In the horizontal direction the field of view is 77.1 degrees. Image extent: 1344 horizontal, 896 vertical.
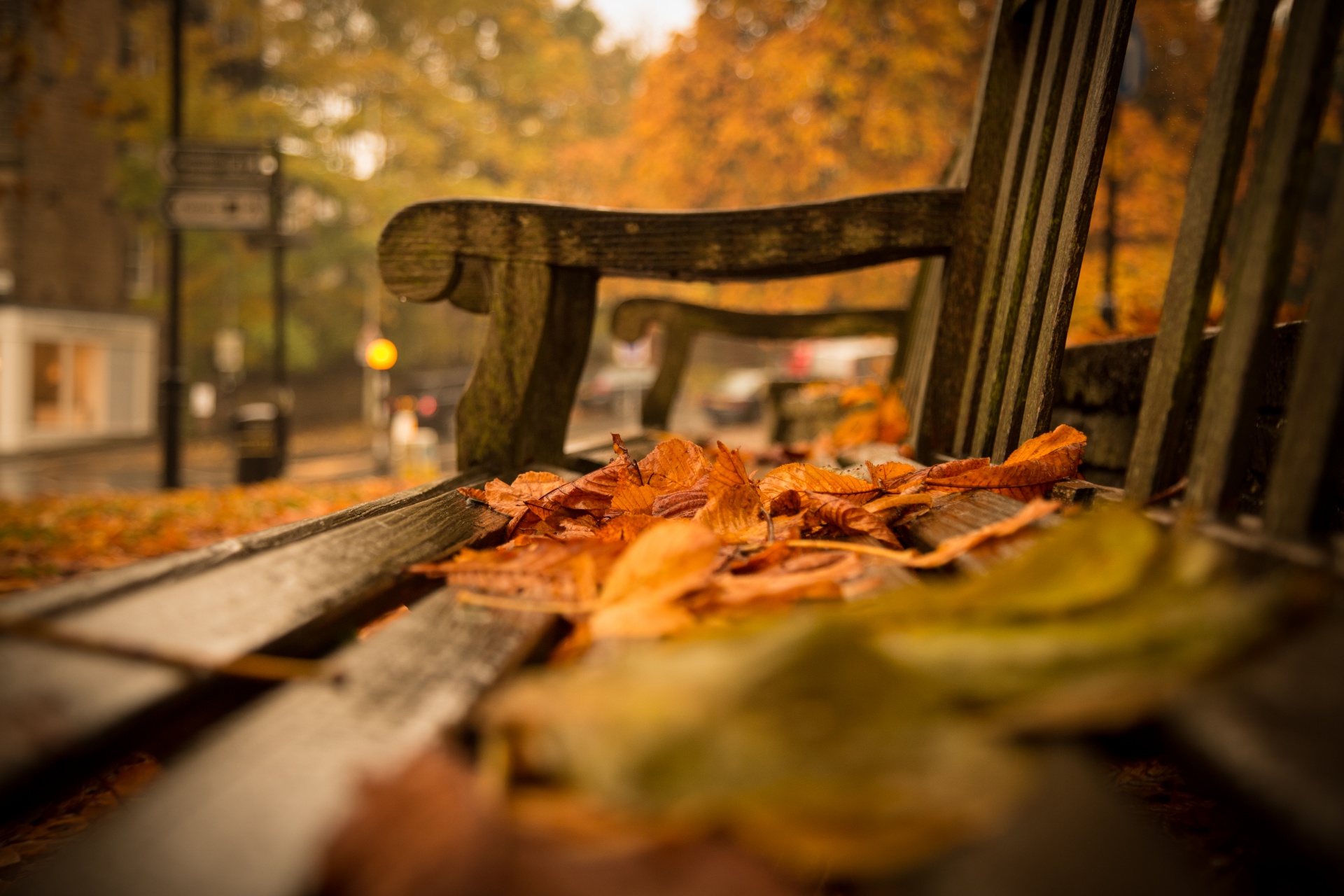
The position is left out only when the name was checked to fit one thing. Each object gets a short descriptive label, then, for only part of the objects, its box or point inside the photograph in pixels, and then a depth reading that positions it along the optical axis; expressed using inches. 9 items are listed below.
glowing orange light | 499.1
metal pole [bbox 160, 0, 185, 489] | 345.1
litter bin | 397.4
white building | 704.4
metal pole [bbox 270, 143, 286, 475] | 410.6
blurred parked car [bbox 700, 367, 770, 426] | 856.9
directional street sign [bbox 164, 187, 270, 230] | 293.3
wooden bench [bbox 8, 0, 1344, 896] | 17.3
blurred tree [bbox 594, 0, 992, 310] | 395.9
